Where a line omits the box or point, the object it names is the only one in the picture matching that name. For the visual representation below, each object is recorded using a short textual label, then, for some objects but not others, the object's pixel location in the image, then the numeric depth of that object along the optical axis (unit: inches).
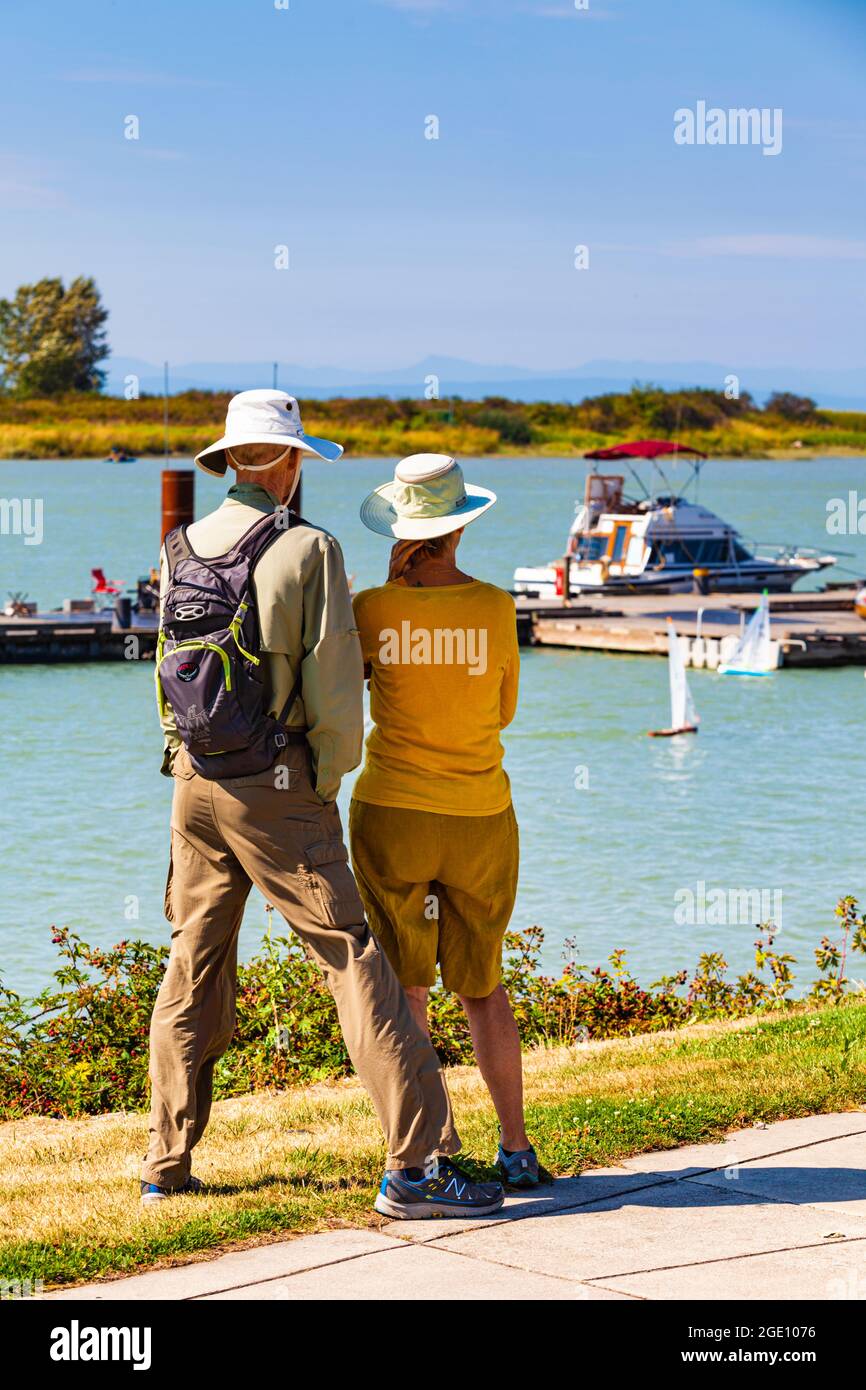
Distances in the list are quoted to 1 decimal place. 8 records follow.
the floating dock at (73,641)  1562.5
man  190.7
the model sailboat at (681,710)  1284.4
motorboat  2001.7
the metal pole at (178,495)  1299.2
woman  201.0
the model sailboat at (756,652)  1549.0
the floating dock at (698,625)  1595.7
